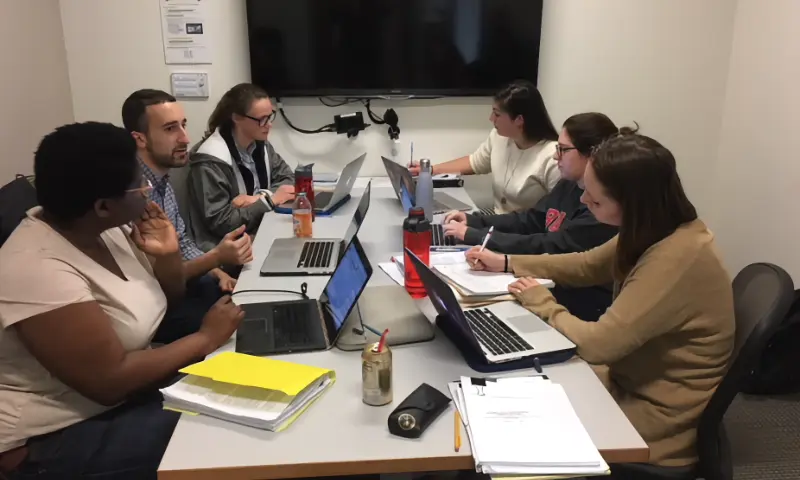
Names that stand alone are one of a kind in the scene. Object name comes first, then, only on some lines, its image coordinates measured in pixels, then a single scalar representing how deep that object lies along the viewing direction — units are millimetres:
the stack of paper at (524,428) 1132
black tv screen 3482
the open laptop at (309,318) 1554
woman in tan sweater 1501
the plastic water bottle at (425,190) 2617
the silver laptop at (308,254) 2068
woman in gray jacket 2781
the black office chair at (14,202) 1868
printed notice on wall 3420
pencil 1184
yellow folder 1305
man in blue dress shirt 2447
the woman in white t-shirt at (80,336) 1359
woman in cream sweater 2863
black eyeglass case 1214
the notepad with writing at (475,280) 1814
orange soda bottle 2439
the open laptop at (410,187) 2703
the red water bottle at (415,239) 1820
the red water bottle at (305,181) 2836
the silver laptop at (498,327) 1410
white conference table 1150
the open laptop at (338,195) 2824
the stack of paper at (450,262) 1787
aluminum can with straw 1291
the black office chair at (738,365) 1436
